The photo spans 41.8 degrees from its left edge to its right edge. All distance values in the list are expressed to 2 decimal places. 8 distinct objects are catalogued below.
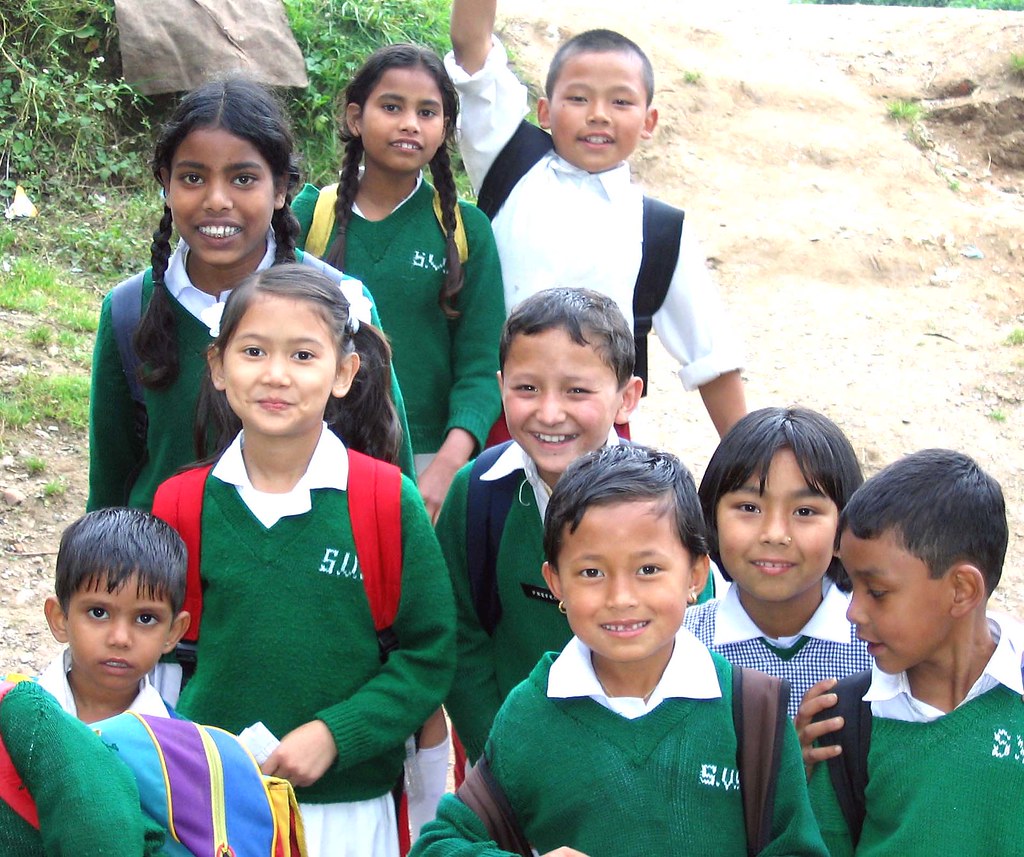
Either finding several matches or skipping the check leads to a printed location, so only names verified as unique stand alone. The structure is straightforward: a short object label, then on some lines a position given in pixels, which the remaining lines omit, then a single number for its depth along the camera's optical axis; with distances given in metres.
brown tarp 7.01
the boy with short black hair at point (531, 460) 2.57
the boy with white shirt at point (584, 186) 3.27
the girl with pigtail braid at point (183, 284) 2.77
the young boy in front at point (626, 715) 1.94
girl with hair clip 2.40
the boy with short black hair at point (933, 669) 2.05
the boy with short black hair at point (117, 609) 2.39
